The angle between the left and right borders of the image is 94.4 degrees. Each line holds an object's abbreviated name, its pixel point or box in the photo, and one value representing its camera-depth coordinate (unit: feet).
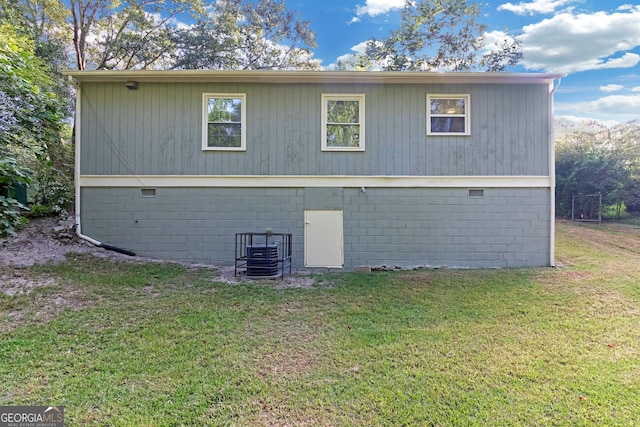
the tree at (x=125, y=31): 37.73
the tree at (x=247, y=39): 39.68
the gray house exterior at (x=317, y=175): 22.11
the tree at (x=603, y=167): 43.88
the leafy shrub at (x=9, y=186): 9.93
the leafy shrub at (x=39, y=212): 24.13
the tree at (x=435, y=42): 42.14
